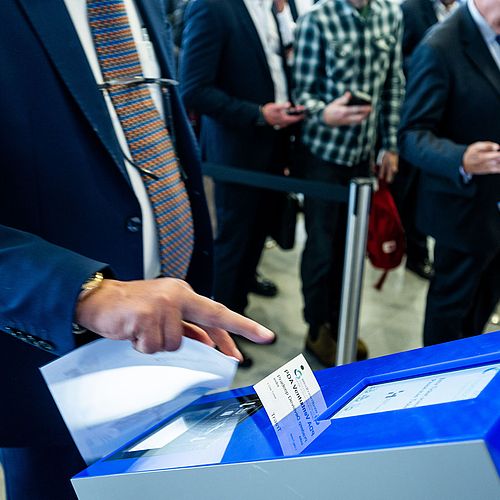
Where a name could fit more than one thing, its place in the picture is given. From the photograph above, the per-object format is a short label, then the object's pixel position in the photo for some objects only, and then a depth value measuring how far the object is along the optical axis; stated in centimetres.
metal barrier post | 170
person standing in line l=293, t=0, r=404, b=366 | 213
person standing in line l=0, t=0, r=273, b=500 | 59
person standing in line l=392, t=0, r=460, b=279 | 307
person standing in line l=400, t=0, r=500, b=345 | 171
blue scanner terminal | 39
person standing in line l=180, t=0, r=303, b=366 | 210
